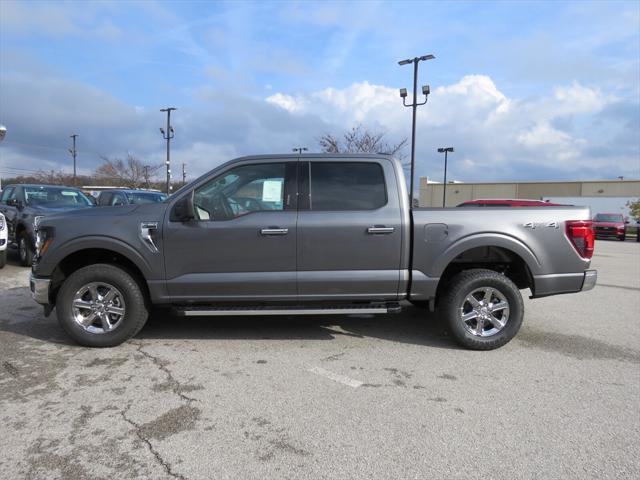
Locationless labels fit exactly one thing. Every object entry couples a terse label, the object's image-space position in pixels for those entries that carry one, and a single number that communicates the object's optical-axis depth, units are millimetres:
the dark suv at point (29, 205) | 9078
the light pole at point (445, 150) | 35969
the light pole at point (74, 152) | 43194
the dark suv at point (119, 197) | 11680
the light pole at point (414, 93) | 19828
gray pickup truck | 4449
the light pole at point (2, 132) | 16456
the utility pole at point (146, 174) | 46500
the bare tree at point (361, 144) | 29875
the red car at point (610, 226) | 25688
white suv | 8492
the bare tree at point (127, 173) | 47406
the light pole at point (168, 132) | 30333
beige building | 51531
